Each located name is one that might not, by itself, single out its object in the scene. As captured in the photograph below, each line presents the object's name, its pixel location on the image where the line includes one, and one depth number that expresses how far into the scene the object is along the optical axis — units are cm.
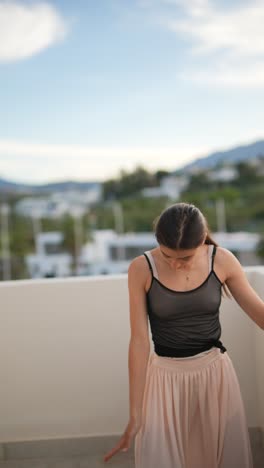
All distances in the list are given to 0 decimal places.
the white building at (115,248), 4712
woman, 184
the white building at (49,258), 4859
